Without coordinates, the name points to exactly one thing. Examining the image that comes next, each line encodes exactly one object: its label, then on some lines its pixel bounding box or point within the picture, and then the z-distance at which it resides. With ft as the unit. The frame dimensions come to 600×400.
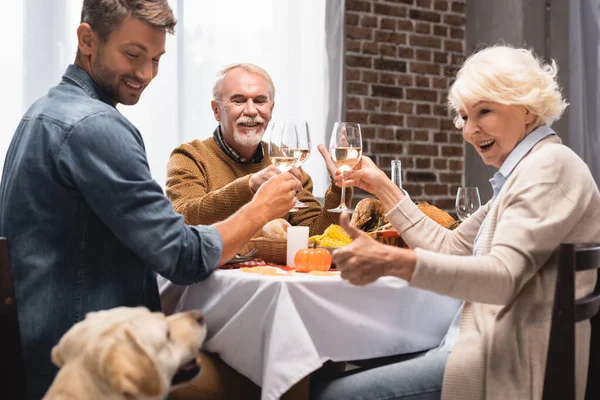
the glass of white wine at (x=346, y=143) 6.12
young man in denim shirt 4.68
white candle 5.87
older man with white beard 8.51
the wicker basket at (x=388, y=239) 6.27
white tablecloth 4.49
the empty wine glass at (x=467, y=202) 7.10
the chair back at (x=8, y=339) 4.36
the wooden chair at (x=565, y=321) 4.18
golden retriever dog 3.51
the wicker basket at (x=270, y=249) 6.00
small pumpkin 5.41
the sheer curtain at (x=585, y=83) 12.93
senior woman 4.42
